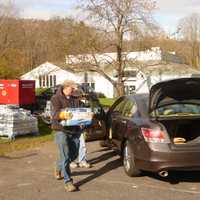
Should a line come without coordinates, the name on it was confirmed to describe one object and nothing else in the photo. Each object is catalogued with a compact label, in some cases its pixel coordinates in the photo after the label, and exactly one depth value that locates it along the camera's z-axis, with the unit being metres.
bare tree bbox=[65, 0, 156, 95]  30.81
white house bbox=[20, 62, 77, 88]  57.04
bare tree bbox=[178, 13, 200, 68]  89.31
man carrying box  7.23
